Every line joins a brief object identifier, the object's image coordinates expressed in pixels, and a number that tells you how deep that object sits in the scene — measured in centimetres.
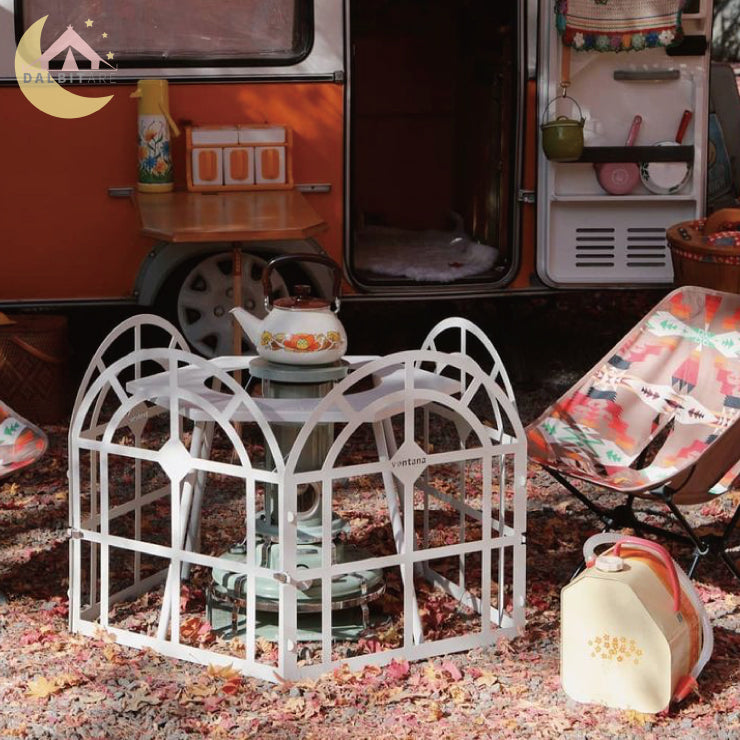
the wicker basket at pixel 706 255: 564
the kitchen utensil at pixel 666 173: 619
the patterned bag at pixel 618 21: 596
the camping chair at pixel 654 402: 421
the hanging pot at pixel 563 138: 597
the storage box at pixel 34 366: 590
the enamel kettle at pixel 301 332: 368
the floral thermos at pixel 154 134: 585
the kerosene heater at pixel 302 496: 369
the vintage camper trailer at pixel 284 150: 593
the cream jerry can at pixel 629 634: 329
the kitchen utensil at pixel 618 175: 620
